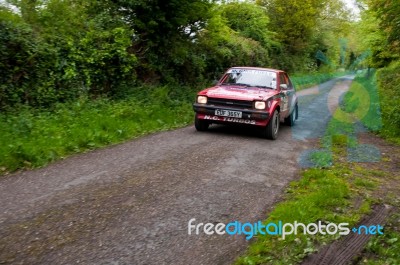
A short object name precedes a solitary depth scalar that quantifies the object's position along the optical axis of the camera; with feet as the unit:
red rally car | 27.91
